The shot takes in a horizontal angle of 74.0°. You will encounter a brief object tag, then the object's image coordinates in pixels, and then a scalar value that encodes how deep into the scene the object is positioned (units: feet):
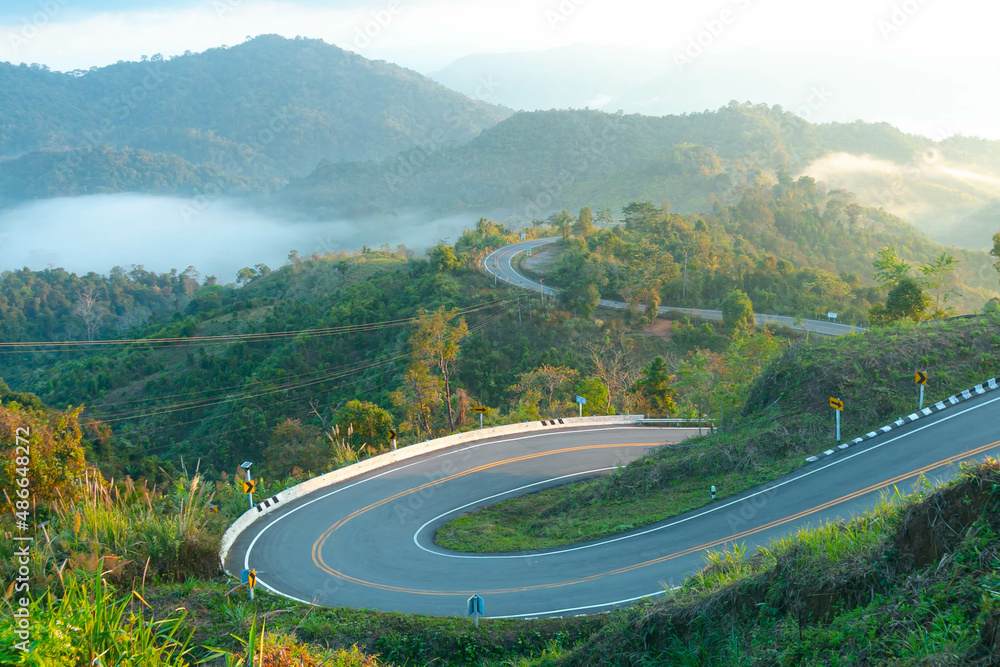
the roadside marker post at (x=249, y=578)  39.34
